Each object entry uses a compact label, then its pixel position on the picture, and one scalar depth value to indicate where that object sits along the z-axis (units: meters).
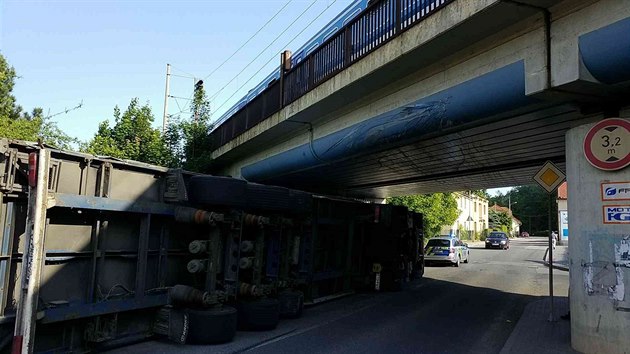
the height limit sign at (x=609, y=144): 6.58
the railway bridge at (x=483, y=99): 6.36
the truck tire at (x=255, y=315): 8.47
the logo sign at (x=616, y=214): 6.46
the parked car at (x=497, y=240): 47.97
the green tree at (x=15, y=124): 18.91
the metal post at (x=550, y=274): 9.73
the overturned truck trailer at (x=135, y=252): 5.61
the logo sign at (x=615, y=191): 6.51
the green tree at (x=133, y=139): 22.53
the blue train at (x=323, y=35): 10.48
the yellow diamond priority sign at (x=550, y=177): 9.94
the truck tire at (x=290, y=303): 9.62
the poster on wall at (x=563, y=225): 49.88
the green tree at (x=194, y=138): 20.36
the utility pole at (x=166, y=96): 32.83
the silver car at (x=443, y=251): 25.39
